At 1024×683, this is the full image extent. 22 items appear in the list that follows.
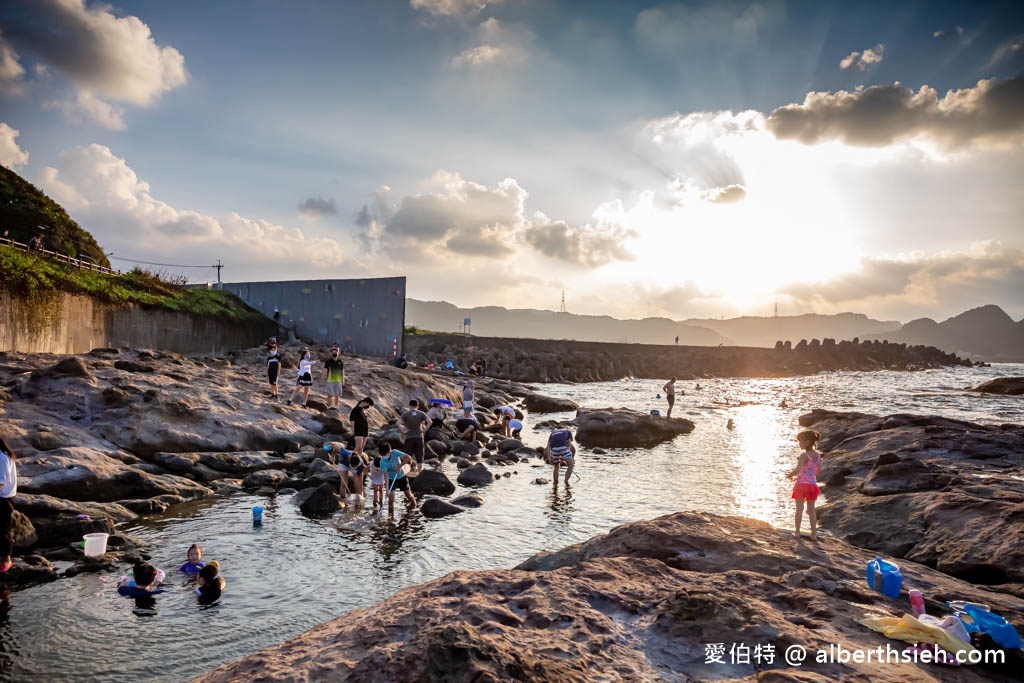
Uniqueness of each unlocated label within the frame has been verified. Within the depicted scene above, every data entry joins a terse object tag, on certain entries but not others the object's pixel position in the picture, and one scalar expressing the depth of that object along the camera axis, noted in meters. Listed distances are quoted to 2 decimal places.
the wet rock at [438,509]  12.24
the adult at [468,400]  23.47
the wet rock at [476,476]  15.26
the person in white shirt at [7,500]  8.05
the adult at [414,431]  15.28
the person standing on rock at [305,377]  20.48
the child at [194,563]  8.54
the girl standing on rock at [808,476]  8.87
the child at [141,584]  7.66
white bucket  8.76
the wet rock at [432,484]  14.26
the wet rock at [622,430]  23.06
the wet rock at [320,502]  11.97
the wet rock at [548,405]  34.25
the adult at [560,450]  15.07
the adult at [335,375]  20.97
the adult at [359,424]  14.65
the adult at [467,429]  21.70
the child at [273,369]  20.53
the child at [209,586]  7.74
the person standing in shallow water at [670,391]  30.07
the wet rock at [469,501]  13.10
